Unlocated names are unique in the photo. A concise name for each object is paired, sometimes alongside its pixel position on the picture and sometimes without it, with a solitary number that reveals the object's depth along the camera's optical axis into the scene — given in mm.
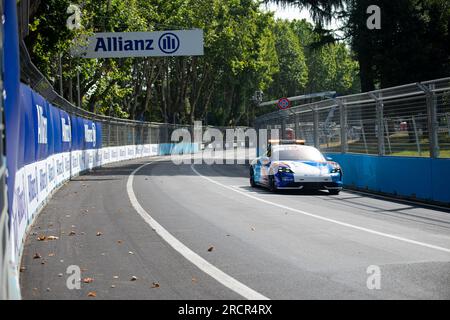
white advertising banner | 33094
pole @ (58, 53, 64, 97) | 31219
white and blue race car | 17250
